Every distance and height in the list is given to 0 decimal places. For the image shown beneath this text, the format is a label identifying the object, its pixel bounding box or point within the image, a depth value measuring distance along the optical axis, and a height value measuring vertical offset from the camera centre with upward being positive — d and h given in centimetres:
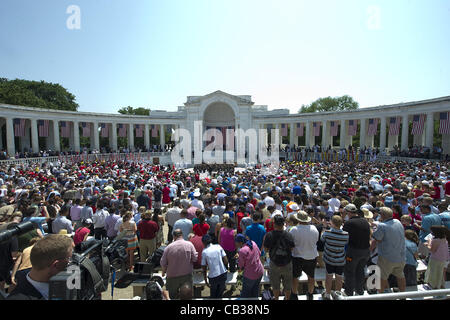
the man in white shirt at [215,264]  515 -256
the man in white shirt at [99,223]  842 -276
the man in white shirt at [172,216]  866 -256
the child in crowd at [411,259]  561 -263
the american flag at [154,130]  4746 +269
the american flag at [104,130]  4341 +238
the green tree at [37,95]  4381 +1045
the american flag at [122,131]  4569 +234
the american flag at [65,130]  3894 +211
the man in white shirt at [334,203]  898 -218
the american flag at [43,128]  3603 +220
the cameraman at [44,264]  283 -143
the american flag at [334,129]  3992 +263
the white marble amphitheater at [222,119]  3316 +434
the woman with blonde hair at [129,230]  733 -262
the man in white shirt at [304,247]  550 -233
